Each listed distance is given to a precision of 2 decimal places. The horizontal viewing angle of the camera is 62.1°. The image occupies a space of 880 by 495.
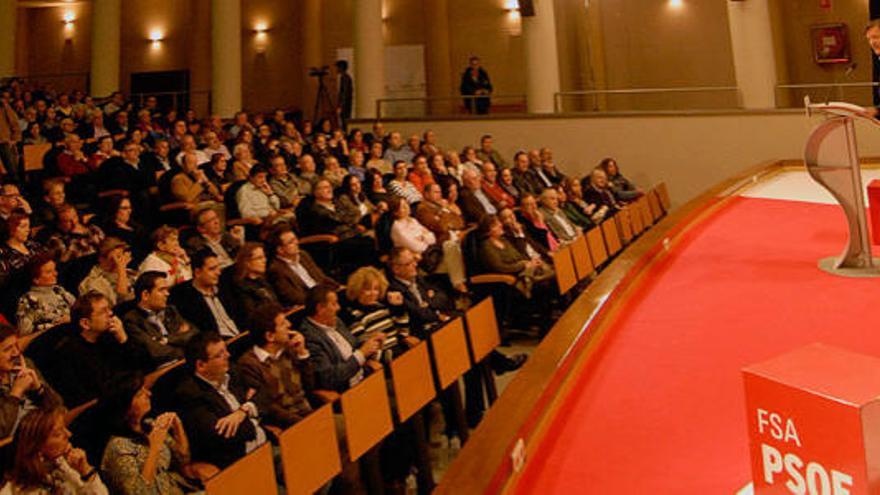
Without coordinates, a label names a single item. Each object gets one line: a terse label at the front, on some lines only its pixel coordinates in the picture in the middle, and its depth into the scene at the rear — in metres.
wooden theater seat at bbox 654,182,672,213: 6.83
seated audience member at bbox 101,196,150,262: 4.28
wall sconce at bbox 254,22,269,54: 12.91
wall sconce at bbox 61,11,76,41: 13.64
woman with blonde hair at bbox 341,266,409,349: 3.47
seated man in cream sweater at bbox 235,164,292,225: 5.04
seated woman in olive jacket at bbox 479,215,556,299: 4.39
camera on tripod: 10.21
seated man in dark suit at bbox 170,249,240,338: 3.36
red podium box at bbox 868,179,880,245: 3.13
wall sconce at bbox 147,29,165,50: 13.13
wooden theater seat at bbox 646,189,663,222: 6.52
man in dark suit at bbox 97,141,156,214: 5.24
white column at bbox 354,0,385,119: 9.38
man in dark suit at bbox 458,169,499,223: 6.00
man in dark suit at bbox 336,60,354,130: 9.57
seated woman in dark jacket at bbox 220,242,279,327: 3.47
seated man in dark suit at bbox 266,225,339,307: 3.72
